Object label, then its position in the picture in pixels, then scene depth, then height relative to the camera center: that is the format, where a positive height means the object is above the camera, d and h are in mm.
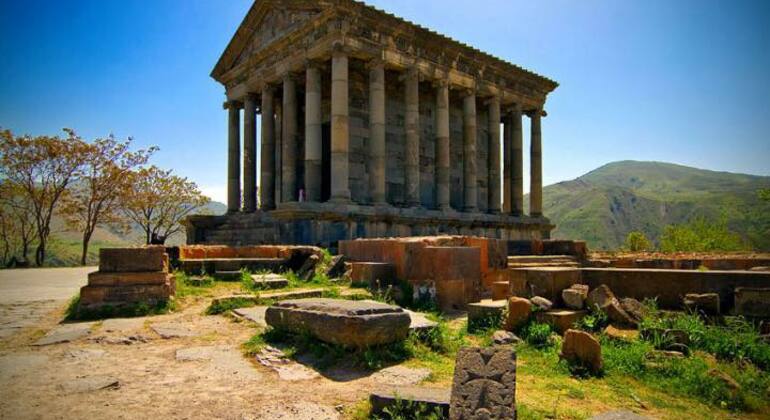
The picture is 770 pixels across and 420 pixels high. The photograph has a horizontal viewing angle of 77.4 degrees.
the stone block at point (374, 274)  8859 -827
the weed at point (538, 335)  5434 -1233
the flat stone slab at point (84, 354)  4906 -1282
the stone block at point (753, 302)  5344 -838
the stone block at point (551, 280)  6527 -717
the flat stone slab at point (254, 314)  6396 -1186
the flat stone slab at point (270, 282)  9023 -974
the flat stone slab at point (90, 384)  3916 -1283
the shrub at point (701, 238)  29094 -627
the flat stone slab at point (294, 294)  7839 -1076
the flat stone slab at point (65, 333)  5561 -1265
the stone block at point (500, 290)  7668 -986
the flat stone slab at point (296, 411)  3410 -1323
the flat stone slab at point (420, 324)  5402 -1103
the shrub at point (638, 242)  30550 -914
